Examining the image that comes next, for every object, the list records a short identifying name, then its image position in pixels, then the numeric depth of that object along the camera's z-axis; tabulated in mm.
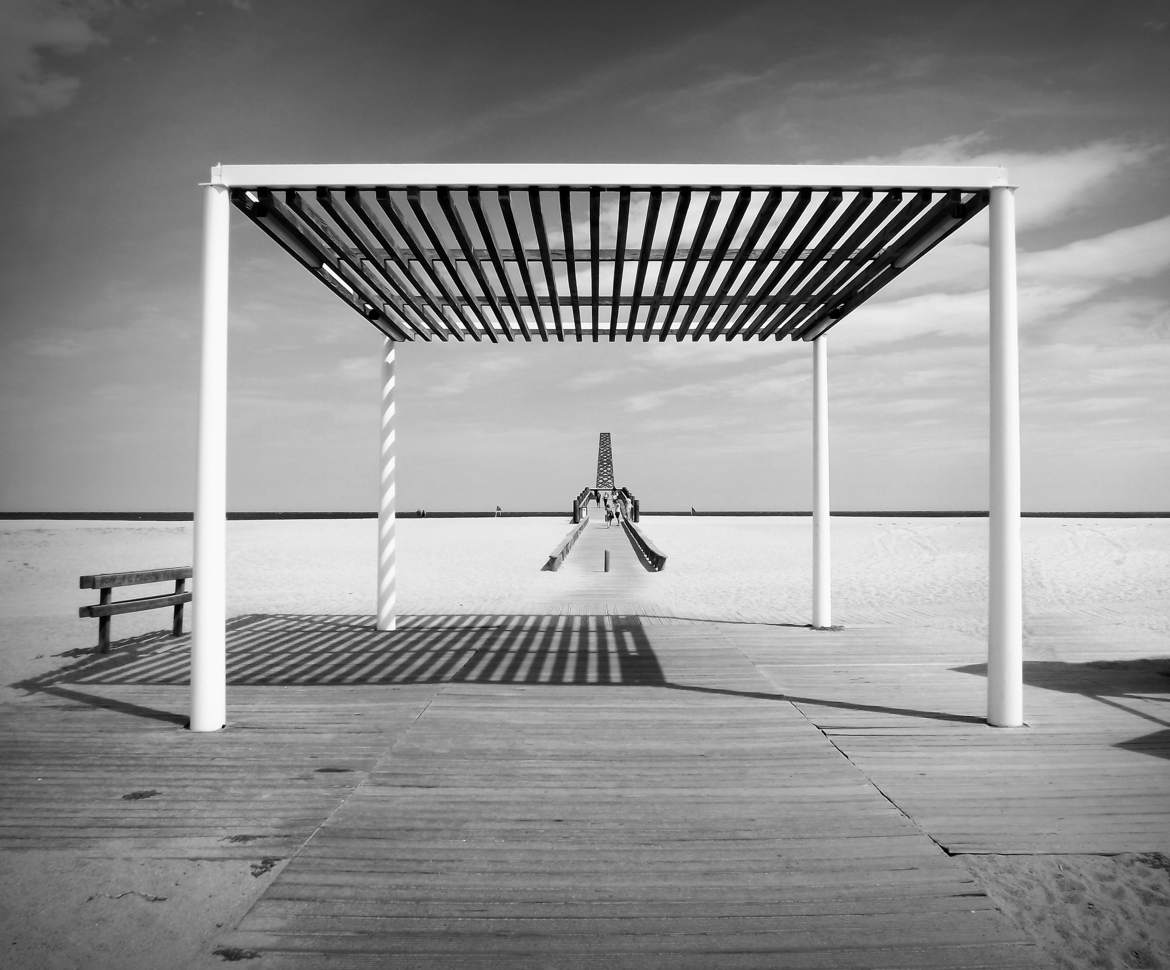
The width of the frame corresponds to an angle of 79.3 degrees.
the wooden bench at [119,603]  6949
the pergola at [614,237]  4266
